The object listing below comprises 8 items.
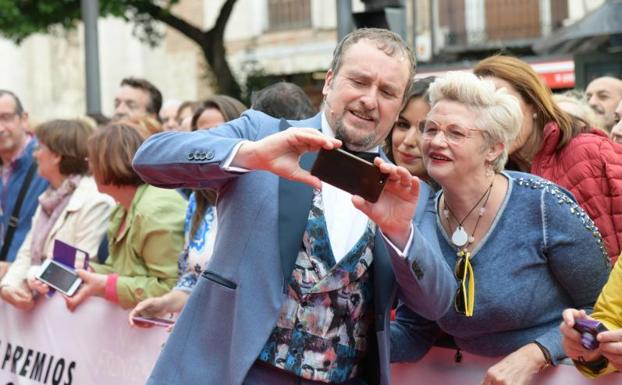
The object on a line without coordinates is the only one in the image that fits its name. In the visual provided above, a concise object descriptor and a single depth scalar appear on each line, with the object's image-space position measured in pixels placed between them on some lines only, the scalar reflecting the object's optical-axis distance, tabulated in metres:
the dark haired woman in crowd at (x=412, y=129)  4.85
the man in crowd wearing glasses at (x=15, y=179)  7.88
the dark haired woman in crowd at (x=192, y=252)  5.29
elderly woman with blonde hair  3.95
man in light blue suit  3.47
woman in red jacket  4.67
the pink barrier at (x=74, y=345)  5.88
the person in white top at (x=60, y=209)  6.59
